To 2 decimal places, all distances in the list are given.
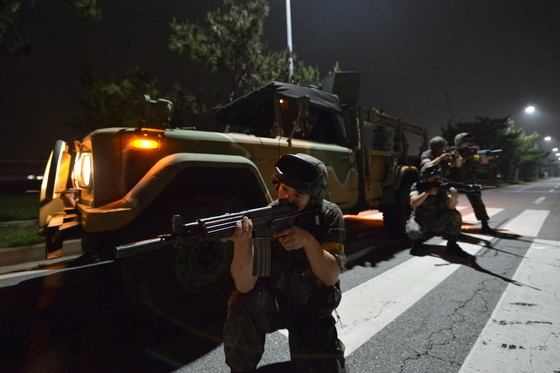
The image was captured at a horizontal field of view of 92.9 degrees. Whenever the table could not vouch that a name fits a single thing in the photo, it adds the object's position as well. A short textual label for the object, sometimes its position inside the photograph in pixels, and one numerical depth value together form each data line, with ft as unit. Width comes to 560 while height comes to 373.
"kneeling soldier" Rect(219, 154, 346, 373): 4.35
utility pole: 34.24
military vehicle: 6.23
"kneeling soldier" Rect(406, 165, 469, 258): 12.52
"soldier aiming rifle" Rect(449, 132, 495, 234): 15.28
